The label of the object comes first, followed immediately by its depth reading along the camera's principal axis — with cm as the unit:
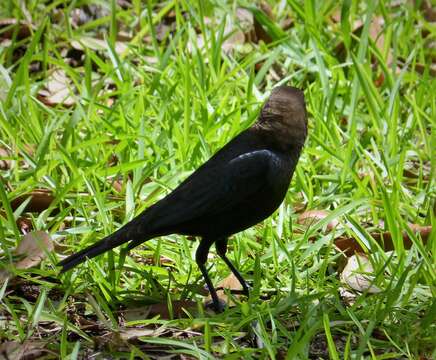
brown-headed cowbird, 746
